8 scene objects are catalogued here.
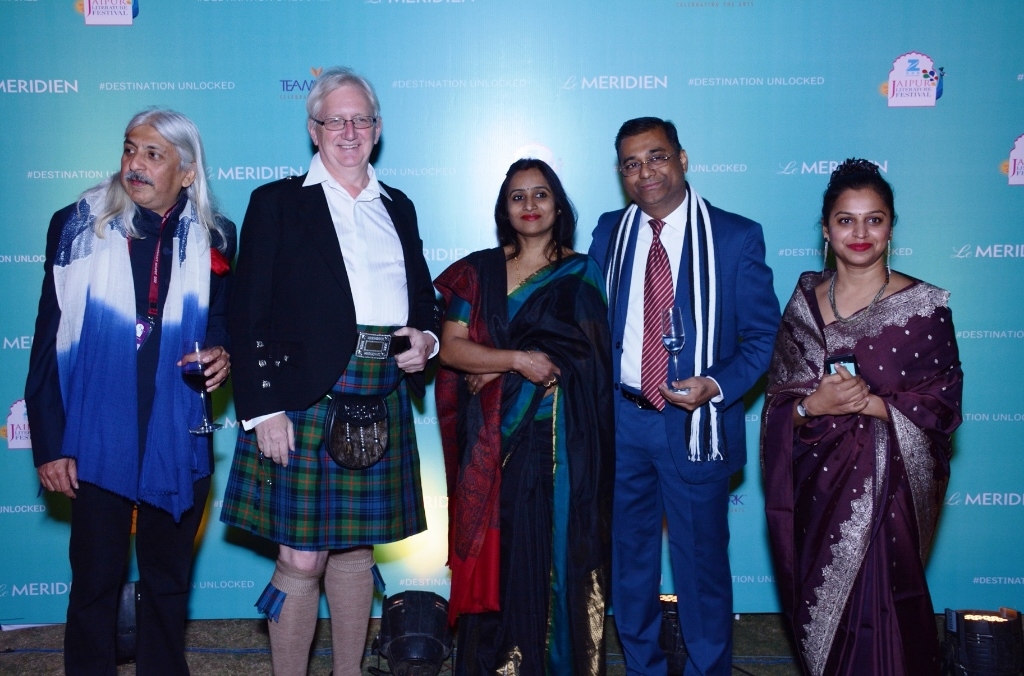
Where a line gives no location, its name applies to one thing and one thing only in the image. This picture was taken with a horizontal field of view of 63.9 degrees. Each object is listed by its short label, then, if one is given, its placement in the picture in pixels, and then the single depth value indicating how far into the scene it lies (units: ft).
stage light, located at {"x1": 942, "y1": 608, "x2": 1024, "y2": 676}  9.64
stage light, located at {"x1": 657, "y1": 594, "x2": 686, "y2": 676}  9.97
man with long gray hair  7.69
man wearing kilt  7.96
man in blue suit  9.00
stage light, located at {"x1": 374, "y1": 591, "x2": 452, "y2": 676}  10.08
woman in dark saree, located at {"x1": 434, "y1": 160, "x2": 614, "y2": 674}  8.92
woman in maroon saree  7.75
